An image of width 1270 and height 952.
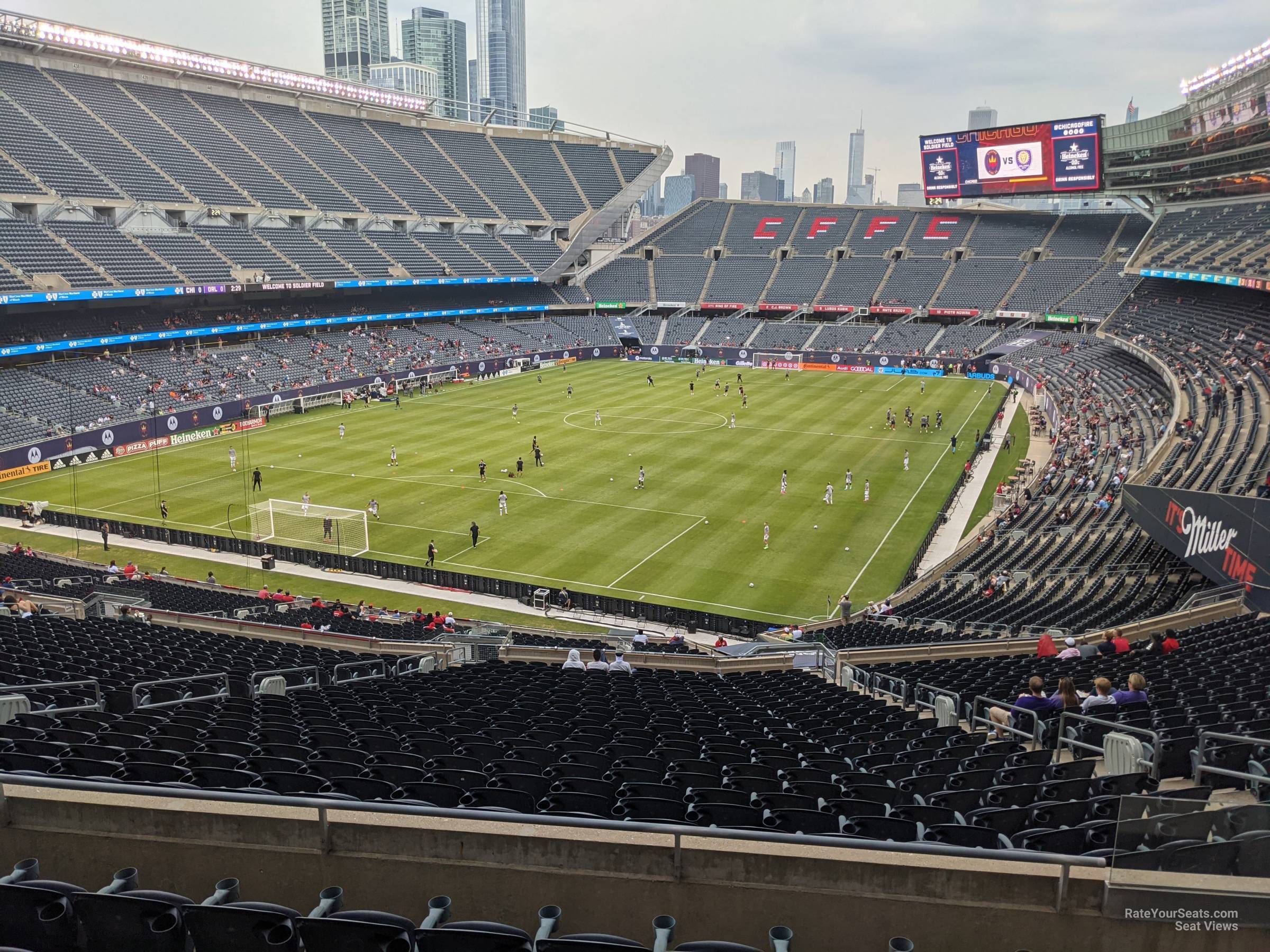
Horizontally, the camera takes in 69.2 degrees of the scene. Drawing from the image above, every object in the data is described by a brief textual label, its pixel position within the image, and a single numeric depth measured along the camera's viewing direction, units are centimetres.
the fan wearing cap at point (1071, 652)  1670
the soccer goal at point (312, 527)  3947
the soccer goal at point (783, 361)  9212
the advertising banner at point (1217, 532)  1972
